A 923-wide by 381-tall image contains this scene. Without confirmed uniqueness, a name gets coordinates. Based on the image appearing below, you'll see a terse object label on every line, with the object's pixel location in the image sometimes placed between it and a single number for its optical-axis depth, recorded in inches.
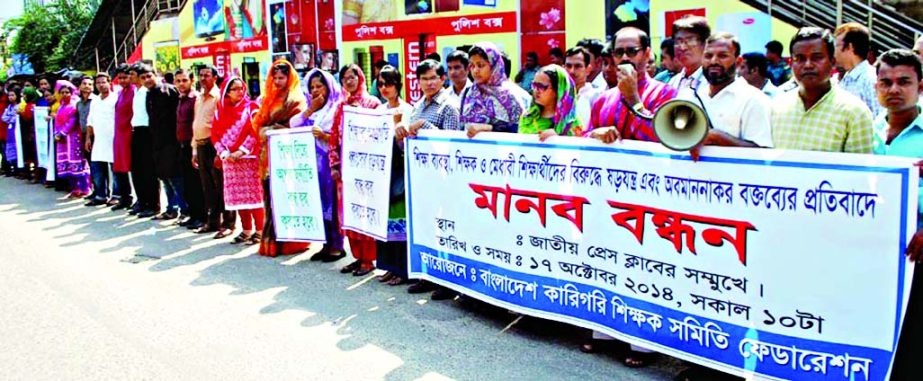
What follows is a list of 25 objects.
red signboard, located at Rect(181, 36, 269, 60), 856.3
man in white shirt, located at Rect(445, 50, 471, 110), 233.6
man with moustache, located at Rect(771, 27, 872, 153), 142.0
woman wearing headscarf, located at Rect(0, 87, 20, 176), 575.2
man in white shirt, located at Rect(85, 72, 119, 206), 432.1
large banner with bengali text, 132.2
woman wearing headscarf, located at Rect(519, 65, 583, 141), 193.6
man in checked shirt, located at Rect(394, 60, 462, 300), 231.6
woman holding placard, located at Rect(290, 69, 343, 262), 282.2
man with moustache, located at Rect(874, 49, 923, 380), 133.3
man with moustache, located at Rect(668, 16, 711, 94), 178.5
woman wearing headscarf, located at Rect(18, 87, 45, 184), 555.2
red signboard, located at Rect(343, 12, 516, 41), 551.8
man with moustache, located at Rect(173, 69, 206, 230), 359.3
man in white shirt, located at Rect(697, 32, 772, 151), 154.3
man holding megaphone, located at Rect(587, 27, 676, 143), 170.7
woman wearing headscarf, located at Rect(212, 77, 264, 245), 323.3
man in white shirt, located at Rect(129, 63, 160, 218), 405.1
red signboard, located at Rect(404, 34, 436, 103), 611.8
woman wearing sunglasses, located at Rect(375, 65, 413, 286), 246.7
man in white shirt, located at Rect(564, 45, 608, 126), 242.8
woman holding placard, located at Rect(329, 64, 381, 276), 269.0
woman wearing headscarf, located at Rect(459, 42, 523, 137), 216.4
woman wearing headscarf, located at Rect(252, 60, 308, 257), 300.5
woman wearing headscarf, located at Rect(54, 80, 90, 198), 476.1
